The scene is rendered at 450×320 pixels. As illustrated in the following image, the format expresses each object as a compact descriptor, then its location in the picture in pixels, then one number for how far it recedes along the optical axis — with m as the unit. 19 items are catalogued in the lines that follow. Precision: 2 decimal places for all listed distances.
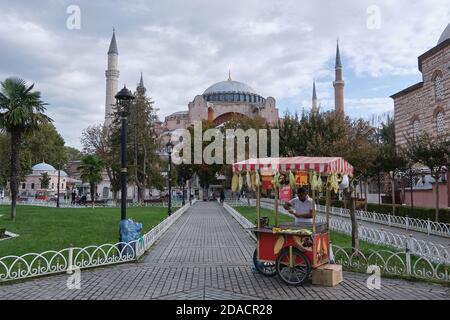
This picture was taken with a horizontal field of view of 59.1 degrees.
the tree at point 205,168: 43.68
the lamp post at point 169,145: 23.56
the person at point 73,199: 40.04
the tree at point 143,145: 41.44
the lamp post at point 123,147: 10.14
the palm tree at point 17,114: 20.44
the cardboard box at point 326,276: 7.15
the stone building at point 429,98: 27.50
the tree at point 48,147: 64.88
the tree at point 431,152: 16.55
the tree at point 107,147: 41.94
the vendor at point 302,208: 8.33
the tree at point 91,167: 38.31
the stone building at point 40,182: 63.52
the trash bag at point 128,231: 9.92
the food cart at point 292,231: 7.35
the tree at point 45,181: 61.31
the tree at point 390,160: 22.47
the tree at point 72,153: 93.19
